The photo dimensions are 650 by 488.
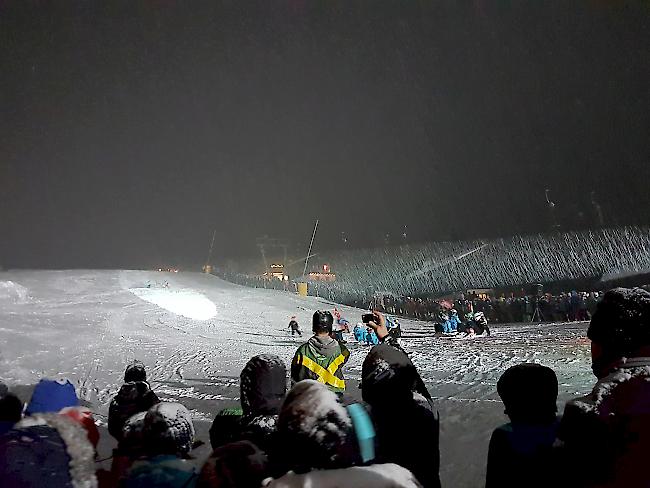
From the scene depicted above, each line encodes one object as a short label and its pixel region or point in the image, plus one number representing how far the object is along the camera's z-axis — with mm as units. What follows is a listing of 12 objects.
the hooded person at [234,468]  2027
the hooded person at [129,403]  4977
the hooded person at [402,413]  2479
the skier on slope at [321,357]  4965
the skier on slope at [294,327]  21770
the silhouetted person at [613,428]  1937
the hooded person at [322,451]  1729
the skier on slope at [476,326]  20719
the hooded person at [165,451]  2334
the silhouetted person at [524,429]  2268
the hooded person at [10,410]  3411
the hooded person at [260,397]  2969
